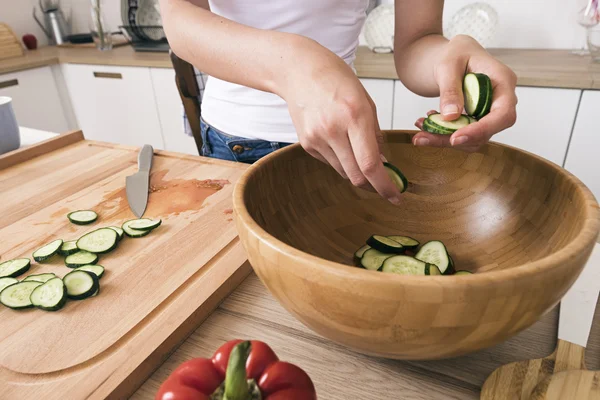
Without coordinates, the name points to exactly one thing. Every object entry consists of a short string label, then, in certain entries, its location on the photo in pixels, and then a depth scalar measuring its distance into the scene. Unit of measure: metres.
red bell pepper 0.29
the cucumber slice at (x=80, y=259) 0.60
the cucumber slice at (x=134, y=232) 0.67
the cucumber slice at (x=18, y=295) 0.53
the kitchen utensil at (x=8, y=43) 2.30
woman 0.44
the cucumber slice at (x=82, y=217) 0.73
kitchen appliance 2.74
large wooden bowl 0.31
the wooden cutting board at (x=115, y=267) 0.44
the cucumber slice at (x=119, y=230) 0.67
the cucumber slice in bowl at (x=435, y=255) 0.49
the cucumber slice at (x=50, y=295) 0.52
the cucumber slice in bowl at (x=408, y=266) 0.46
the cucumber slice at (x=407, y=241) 0.57
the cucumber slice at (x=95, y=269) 0.58
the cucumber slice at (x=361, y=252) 0.54
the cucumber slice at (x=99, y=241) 0.63
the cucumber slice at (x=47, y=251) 0.62
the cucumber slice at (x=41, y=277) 0.57
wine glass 1.53
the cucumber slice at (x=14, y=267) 0.60
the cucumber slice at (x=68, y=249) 0.64
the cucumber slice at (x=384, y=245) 0.52
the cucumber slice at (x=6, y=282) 0.57
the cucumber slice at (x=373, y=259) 0.51
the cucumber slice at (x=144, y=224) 0.68
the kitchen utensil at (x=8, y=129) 0.98
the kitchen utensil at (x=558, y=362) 0.38
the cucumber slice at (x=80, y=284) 0.54
